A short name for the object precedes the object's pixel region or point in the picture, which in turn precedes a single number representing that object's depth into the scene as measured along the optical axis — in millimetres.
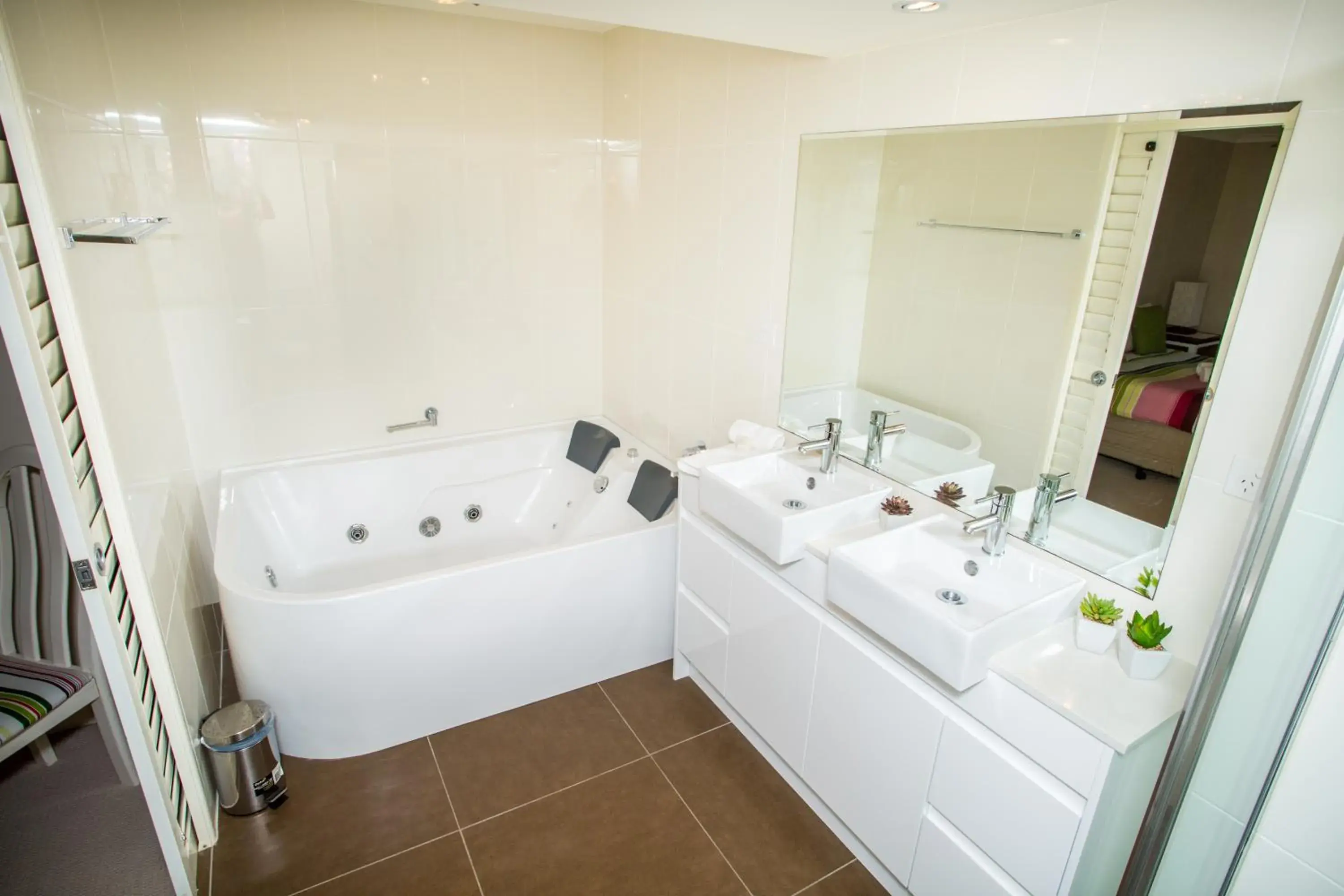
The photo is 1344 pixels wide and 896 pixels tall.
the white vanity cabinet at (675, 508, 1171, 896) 1353
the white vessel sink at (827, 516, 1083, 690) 1424
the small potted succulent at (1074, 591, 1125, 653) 1481
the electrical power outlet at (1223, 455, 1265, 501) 1316
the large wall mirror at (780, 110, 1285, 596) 1391
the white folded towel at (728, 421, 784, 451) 2391
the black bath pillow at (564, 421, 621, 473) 3320
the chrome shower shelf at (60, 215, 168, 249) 1562
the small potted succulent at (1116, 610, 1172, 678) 1395
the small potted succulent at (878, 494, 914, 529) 1930
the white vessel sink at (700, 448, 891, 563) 1884
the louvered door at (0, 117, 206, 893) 1338
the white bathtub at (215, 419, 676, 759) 2137
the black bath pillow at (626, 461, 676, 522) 2789
